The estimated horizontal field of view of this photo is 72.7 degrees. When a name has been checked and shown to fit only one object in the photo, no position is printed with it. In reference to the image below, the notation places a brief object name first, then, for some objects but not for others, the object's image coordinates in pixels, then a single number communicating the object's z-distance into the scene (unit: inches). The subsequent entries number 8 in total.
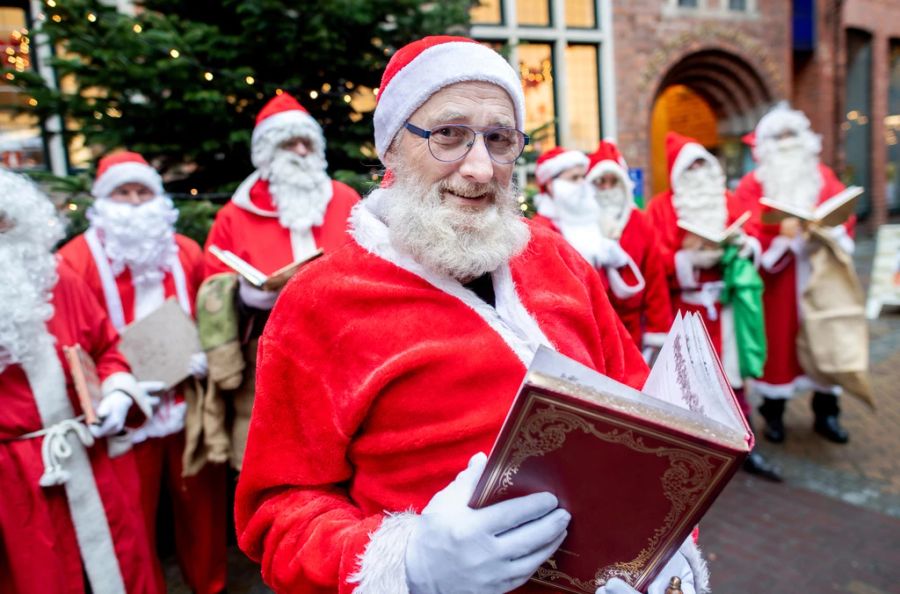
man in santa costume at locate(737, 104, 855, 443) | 180.7
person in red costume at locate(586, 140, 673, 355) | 158.4
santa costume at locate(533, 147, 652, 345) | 151.8
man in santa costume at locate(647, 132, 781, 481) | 165.5
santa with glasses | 50.4
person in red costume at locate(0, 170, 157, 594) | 87.8
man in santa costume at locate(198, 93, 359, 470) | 131.7
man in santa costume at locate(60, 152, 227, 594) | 121.5
